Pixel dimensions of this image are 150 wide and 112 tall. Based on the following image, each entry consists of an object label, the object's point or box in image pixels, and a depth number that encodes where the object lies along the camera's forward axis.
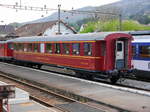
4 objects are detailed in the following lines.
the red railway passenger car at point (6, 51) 35.84
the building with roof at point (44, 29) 67.88
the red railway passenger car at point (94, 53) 18.12
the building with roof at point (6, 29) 93.21
